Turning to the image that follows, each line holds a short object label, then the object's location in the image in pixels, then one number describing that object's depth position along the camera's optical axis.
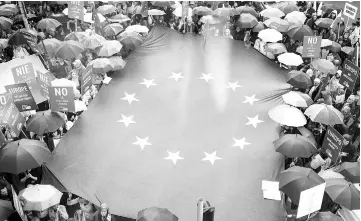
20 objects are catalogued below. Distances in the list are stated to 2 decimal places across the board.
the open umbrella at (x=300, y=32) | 17.29
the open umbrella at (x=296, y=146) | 11.23
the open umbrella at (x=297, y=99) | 13.19
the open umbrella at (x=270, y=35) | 17.08
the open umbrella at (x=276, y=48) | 16.73
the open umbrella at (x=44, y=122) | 11.70
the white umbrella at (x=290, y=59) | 15.78
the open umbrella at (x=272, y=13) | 19.31
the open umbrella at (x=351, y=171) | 10.45
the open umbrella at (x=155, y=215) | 9.21
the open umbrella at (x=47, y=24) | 18.30
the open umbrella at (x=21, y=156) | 10.43
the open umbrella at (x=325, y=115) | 12.13
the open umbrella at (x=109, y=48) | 15.75
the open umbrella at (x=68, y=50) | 15.45
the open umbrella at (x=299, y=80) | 14.26
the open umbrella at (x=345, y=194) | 9.62
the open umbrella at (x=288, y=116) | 12.34
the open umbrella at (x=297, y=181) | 9.90
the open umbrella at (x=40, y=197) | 9.84
